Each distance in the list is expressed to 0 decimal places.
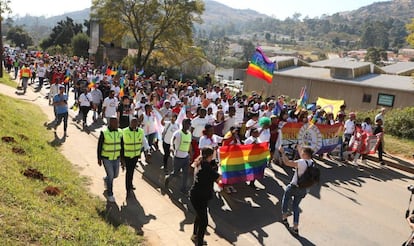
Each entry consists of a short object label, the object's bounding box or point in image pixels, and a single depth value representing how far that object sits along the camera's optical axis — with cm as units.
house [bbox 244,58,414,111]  2941
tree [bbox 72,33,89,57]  6366
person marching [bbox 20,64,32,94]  2316
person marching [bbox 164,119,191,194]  872
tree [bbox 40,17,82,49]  7812
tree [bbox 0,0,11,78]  2294
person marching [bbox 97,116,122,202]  780
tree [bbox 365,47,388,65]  11200
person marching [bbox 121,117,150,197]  816
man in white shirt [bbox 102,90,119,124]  1366
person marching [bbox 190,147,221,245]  638
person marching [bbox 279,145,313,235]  713
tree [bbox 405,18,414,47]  1992
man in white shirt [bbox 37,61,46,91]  2633
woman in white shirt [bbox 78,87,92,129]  1486
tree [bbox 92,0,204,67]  4109
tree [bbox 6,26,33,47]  9969
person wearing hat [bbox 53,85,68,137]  1318
